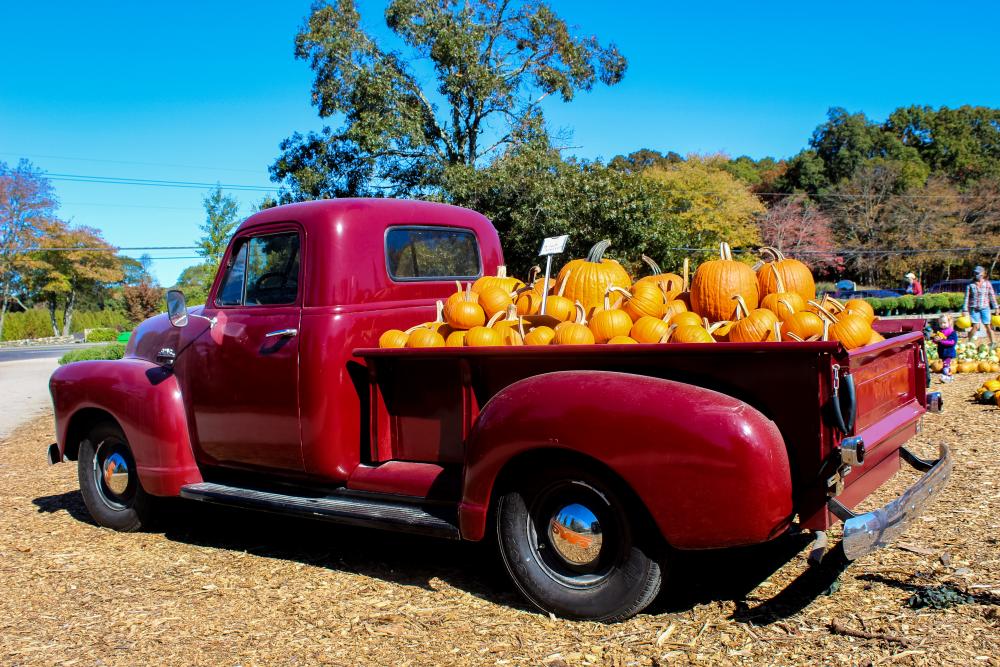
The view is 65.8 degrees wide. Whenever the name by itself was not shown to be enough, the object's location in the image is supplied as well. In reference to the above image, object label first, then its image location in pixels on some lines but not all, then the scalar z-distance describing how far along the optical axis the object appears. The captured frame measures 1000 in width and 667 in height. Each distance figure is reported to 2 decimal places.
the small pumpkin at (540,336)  3.95
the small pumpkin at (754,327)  3.57
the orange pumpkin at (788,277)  4.09
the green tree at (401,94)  20.12
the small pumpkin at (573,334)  3.79
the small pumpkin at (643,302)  4.09
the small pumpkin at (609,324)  3.87
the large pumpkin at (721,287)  3.94
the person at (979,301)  12.20
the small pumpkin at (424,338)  4.08
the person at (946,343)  10.30
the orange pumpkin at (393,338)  4.17
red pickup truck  2.90
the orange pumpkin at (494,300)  4.30
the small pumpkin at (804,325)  3.57
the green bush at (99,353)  13.61
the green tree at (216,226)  29.34
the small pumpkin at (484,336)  4.00
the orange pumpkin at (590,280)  4.38
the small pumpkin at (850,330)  3.58
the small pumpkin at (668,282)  4.46
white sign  4.44
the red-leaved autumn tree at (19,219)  45.56
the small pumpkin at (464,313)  4.29
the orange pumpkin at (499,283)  4.59
